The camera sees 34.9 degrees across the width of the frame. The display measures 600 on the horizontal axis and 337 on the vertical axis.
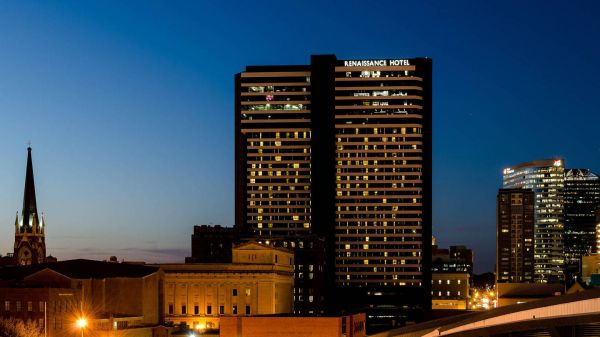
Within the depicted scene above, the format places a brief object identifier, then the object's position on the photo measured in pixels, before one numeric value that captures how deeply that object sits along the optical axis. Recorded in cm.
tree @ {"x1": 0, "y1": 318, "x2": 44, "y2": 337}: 12606
